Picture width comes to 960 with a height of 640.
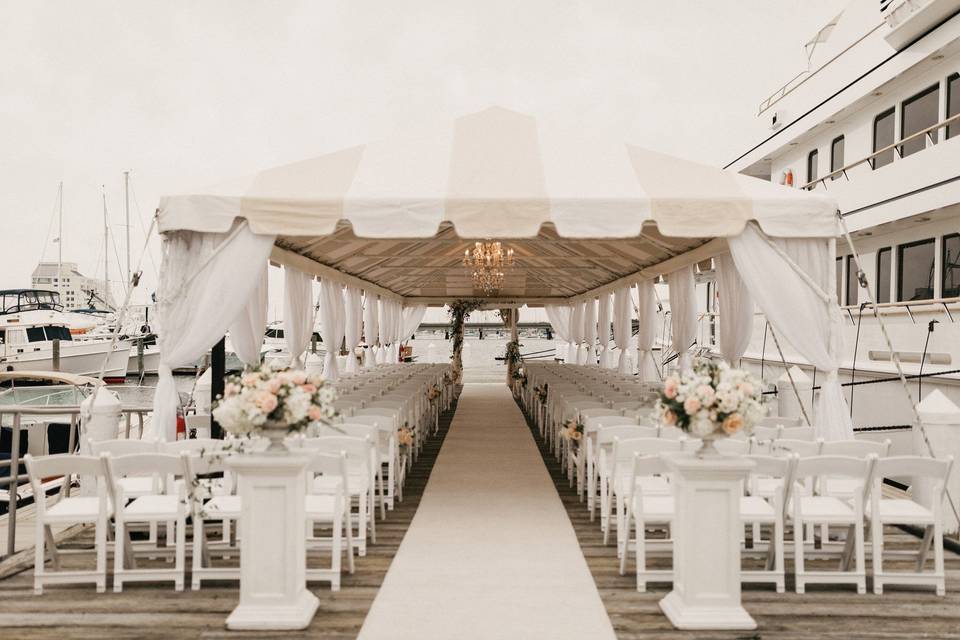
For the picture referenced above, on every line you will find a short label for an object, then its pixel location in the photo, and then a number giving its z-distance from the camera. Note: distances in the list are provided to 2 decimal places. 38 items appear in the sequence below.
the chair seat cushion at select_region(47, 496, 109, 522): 4.52
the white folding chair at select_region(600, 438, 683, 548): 5.13
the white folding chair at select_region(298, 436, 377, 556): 5.30
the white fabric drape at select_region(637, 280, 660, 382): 13.76
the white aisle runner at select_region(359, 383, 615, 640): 4.05
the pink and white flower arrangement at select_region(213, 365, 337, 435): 4.04
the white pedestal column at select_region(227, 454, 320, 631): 4.02
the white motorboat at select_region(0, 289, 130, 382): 28.48
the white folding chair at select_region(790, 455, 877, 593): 4.49
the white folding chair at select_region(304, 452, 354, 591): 4.63
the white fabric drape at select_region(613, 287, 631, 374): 15.89
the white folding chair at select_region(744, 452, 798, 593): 4.55
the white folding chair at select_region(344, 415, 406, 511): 6.61
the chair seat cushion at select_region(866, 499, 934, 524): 4.61
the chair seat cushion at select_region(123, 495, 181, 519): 4.59
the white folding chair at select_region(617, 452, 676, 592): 4.61
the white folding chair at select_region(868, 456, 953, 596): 4.47
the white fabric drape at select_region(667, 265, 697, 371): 11.16
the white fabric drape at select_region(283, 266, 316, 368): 10.59
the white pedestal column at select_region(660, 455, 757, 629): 4.04
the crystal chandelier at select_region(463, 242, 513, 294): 11.84
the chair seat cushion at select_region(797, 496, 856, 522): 4.63
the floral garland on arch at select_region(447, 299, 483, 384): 21.36
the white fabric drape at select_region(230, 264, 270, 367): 8.52
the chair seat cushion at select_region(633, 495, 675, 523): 4.63
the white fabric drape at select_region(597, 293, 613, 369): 18.47
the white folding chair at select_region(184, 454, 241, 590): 4.57
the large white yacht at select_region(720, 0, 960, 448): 10.67
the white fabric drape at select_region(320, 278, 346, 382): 13.00
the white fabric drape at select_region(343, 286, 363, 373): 16.44
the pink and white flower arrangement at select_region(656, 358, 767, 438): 4.08
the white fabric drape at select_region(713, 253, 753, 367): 8.71
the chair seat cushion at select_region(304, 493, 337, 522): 4.68
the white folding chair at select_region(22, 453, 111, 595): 4.39
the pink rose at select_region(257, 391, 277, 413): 4.01
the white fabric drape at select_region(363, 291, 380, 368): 17.88
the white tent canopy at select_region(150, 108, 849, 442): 6.20
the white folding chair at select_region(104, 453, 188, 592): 4.47
